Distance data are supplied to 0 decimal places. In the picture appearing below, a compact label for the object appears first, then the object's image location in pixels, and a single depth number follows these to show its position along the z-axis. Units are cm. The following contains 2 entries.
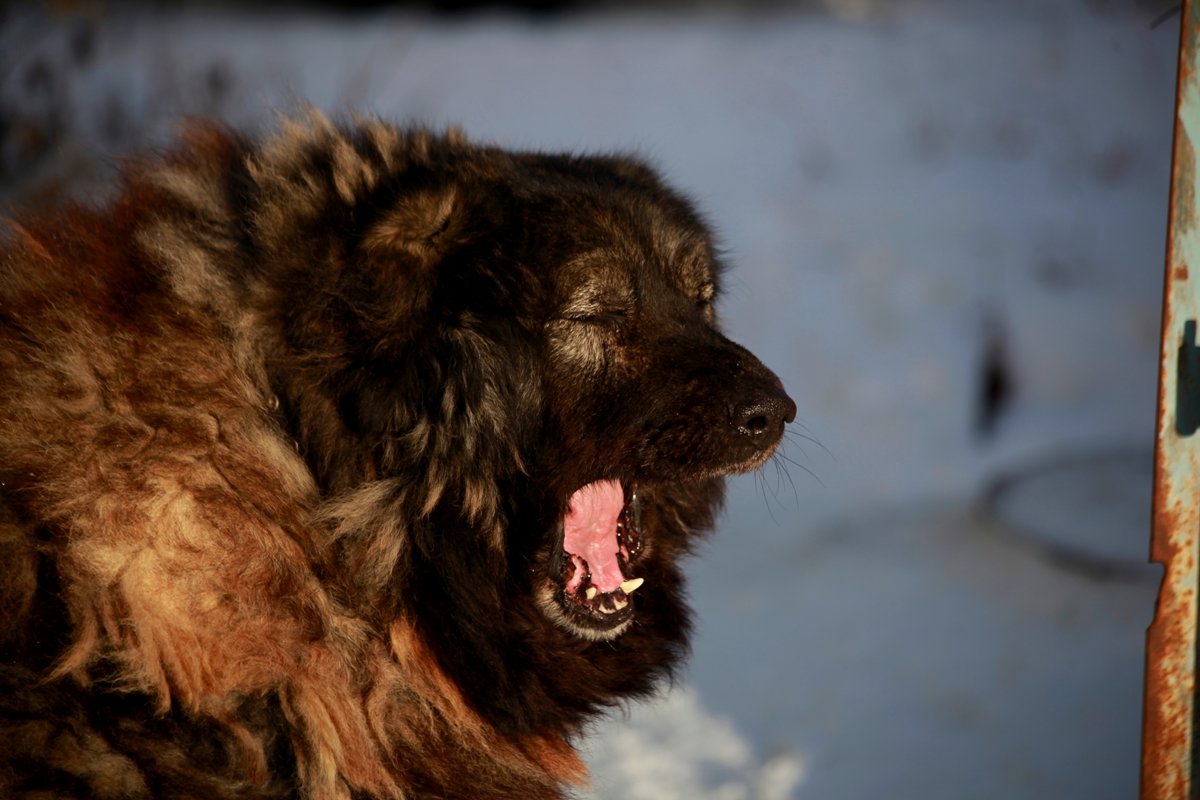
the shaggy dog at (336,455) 468
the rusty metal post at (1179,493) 521
